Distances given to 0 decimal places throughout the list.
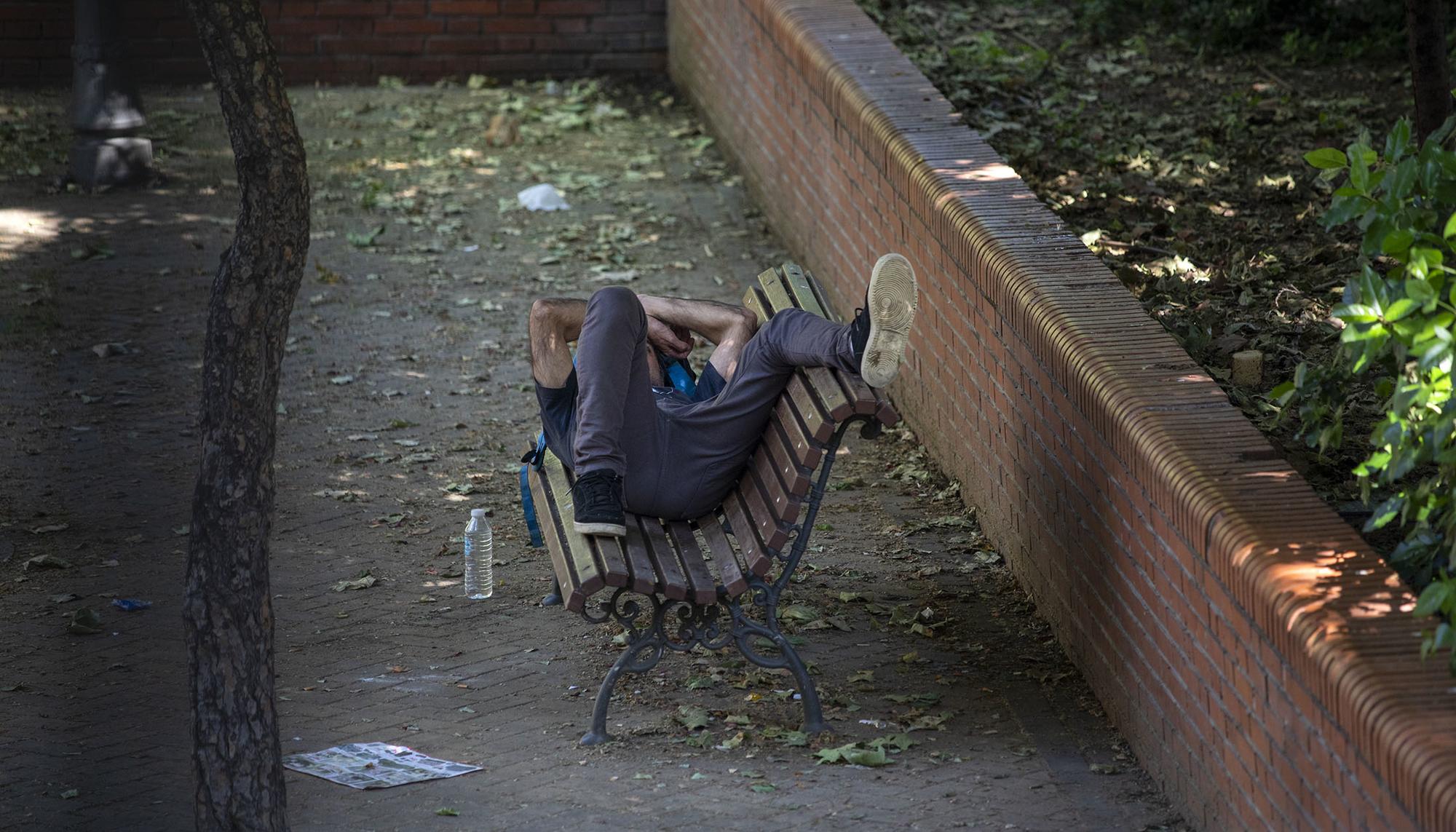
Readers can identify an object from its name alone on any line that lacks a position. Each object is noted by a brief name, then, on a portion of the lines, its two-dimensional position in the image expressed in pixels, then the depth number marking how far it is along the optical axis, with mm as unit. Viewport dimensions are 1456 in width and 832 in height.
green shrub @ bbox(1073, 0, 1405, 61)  19016
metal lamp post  20484
